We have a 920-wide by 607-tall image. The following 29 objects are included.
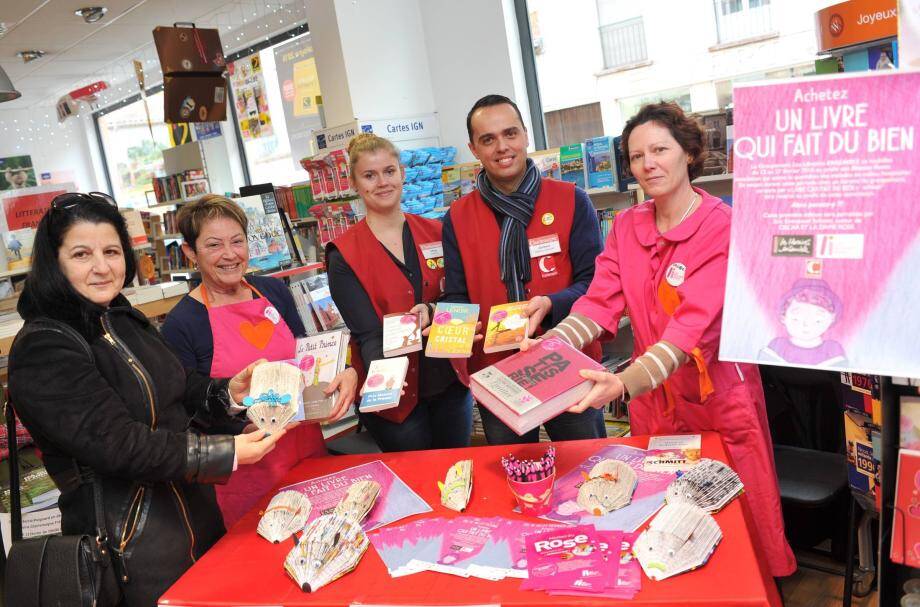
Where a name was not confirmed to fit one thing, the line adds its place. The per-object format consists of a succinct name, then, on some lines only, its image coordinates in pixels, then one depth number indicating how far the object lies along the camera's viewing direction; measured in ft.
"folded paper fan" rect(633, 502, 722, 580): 4.53
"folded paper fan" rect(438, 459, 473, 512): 5.79
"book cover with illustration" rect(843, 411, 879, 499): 6.98
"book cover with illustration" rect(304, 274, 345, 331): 14.46
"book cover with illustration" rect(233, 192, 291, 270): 15.42
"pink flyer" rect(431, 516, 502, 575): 5.02
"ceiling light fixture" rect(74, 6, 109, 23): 27.37
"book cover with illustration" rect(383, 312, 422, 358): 7.53
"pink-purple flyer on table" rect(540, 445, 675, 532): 5.23
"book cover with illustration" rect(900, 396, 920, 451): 4.98
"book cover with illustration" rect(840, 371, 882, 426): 6.66
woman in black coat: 5.30
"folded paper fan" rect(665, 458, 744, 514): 5.23
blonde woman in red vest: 8.36
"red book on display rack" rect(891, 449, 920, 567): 4.82
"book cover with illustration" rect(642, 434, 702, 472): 5.85
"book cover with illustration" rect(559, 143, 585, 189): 15.01
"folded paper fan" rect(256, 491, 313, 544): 5.84
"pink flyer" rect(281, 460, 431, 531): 5.88
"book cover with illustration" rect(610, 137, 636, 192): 14.46
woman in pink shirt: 6.15
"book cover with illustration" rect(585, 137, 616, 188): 14.57
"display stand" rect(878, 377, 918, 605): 5.08
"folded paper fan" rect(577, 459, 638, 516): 5.40
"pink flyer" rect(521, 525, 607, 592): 4.54
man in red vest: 8.01
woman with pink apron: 7.65
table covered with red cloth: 4.37
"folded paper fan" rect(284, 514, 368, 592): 5.05
